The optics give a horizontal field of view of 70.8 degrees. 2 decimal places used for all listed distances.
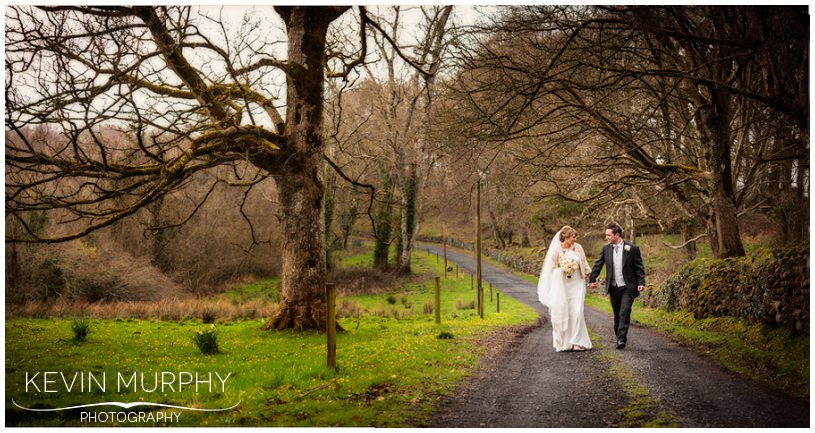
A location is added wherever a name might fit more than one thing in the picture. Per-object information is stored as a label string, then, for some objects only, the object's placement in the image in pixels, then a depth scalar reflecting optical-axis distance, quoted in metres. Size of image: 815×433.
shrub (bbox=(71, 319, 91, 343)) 8.97
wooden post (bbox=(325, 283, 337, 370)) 6.59
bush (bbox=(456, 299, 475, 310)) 18.18
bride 8.30
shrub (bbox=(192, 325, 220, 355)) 7.96
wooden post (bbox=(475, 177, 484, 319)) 13.16
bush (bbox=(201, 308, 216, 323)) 14.65
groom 8.07
